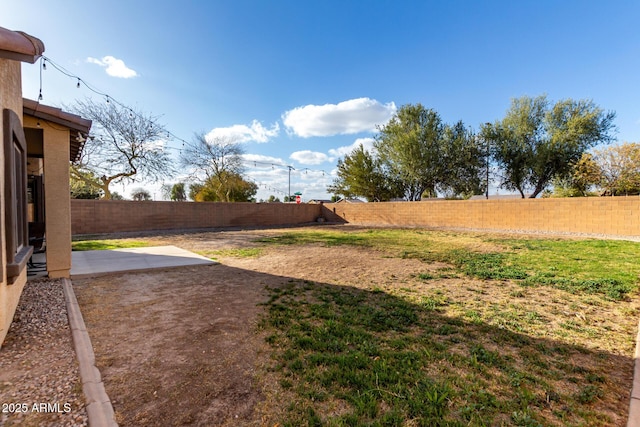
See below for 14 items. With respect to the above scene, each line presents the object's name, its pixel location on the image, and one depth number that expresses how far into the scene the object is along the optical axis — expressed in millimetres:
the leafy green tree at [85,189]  18388
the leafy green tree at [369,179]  29750
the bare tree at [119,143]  17469
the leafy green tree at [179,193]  46078
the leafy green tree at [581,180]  19109
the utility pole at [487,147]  24188
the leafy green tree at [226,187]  28625
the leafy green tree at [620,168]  17766
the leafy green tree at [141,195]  41869
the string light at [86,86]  7086
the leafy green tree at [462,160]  25125
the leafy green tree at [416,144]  25438
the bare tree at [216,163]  26500
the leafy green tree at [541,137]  21172
